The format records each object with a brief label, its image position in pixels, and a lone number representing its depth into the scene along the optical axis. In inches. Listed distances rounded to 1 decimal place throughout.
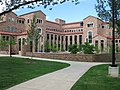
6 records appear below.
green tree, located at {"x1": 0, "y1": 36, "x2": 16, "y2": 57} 804.6
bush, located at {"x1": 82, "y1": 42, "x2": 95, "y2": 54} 701.5
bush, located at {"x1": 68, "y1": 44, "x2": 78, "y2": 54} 749.9
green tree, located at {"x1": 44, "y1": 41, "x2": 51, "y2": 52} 1173.6
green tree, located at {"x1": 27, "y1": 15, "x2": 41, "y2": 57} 506.6
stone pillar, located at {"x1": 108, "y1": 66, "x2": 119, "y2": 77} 274.9
